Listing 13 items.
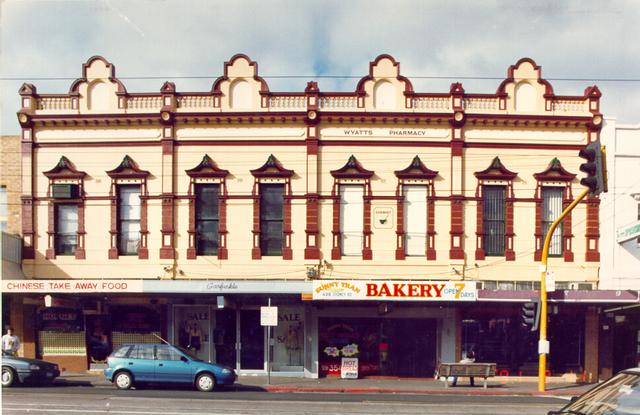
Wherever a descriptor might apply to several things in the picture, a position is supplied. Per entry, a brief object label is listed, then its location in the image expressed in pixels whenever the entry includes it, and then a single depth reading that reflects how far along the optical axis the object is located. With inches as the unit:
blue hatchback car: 660.1
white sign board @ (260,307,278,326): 738.2
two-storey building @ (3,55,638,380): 837.8
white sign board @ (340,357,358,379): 821.2
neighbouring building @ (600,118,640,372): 832.3
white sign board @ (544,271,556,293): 721.0
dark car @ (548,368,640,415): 182.4
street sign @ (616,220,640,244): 755.7
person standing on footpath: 738.8
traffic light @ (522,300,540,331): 685.3
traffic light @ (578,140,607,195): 519.5
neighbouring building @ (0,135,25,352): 843.4
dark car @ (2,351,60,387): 651.5
